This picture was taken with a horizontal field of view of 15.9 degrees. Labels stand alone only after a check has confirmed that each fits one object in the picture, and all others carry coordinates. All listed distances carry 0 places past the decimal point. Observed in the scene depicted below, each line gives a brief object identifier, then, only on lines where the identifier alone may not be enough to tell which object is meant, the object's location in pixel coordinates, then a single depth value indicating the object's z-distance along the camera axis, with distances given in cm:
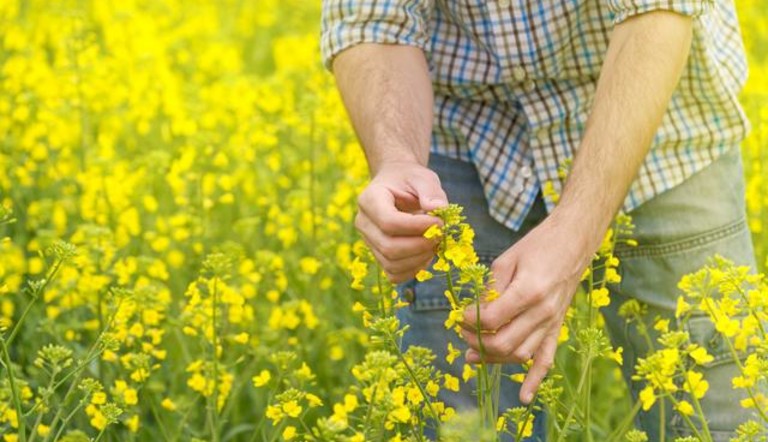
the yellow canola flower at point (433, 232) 386
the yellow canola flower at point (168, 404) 519
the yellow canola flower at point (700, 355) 391
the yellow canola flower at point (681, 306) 417
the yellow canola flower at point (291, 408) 408
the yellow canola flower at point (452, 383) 422
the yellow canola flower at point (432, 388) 422
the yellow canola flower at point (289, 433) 415
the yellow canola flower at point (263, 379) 452
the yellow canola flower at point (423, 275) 407
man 473
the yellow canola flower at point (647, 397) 391
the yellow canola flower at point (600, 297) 439
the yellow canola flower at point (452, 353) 417
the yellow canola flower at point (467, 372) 425
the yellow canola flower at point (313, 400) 425
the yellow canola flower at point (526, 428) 396
